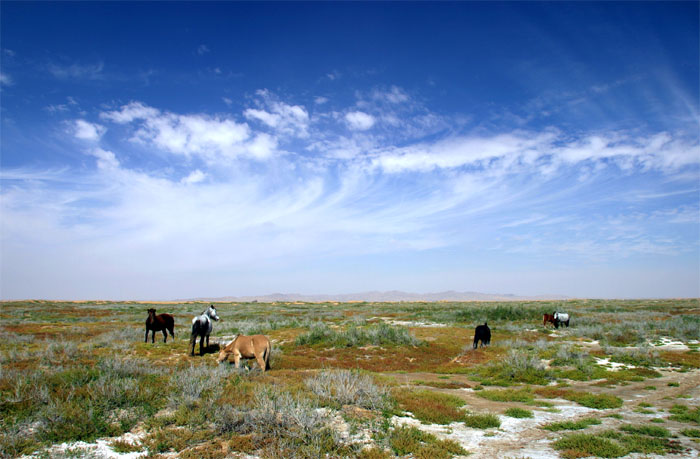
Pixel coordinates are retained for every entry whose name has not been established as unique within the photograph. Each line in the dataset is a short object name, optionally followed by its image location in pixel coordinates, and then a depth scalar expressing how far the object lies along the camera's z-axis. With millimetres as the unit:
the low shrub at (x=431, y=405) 7602
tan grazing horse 11602
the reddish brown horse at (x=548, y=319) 28569
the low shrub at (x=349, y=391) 7973
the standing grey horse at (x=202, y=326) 16406
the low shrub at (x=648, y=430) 6795
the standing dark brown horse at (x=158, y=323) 20203
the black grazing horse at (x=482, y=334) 18688
